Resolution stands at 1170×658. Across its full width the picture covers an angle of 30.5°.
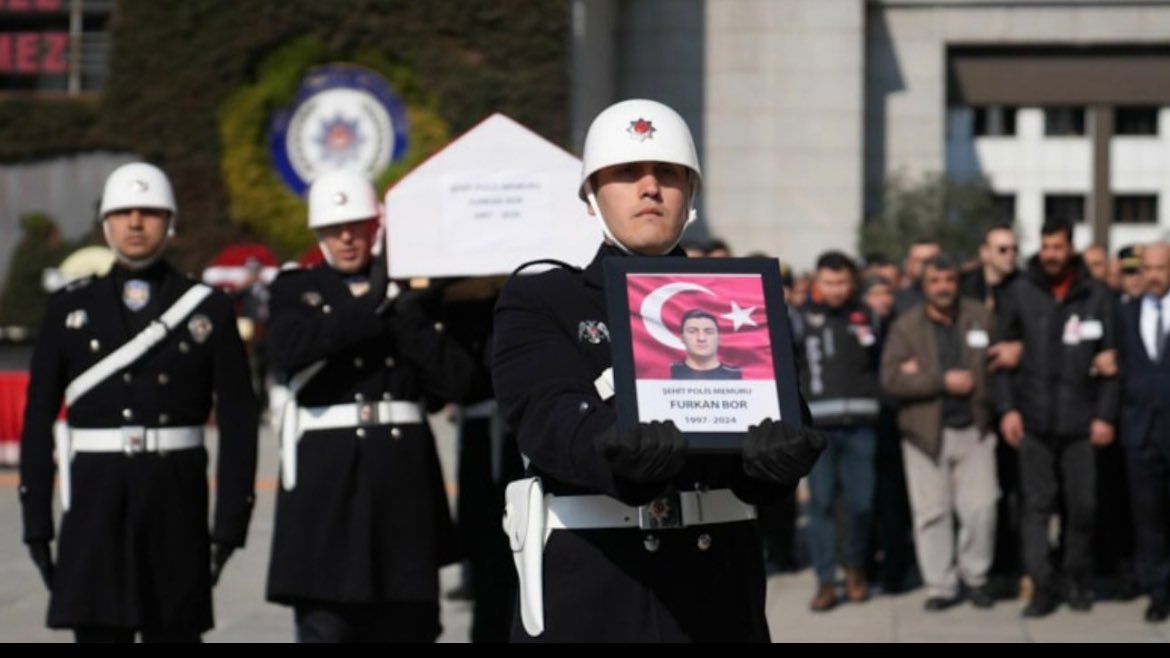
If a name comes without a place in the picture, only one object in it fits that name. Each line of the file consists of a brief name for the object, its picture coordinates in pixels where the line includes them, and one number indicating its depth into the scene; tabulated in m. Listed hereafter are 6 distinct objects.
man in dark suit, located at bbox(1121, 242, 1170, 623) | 11.32
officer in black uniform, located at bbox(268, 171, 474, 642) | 7.79
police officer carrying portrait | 4.36
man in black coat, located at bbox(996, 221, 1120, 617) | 11.41
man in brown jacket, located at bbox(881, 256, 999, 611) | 11.66
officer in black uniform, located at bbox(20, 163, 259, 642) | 7.15
